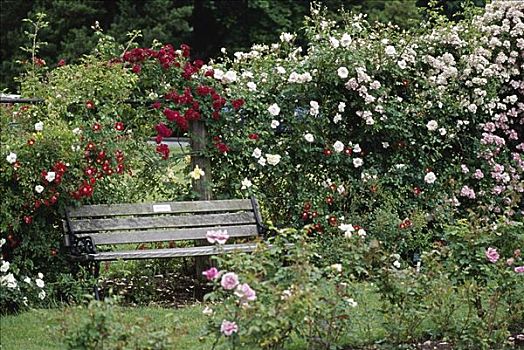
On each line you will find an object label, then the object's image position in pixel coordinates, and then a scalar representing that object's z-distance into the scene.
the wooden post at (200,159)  8.12
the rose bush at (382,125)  8.54
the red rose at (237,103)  8.24
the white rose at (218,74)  8.30
